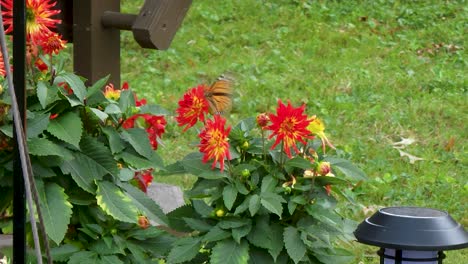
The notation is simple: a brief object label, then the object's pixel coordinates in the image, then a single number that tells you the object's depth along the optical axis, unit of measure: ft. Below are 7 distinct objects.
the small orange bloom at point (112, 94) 20.70
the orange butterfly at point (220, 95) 20.13
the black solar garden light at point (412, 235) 16.48
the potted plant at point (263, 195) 18.38
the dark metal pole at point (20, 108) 12.53
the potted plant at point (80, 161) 18.48
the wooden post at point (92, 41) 24.79
